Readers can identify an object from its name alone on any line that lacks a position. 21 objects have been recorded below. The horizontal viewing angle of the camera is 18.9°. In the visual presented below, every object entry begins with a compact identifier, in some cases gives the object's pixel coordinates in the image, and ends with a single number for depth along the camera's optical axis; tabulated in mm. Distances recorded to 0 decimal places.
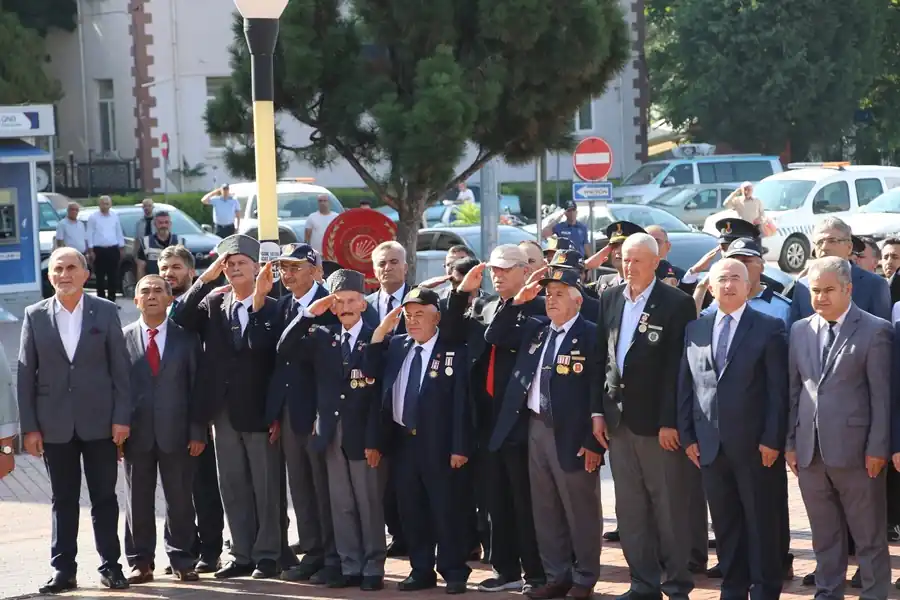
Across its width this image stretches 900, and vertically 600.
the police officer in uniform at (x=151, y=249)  42212
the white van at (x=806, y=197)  52682
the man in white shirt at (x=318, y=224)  40962
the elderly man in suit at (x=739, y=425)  14302
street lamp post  17996
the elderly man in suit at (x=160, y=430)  16732
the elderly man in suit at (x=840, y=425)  13837
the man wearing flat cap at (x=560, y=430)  15260
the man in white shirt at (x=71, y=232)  43767
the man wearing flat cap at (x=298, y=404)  16579
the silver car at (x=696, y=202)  63651
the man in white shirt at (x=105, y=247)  44017
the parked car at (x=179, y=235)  47044
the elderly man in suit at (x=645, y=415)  14871
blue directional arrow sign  38241
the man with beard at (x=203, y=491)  17510
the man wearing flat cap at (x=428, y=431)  15968
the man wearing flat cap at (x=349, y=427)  16177
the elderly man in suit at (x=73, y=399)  16149
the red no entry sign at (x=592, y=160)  39907
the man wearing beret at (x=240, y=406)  16885
